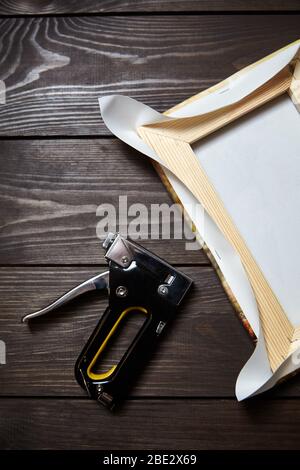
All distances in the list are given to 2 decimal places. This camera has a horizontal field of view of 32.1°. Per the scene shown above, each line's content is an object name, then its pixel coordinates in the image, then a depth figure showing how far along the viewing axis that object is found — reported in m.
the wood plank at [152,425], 0.59
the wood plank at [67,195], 0.61
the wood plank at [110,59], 0.62
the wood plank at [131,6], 0.63
